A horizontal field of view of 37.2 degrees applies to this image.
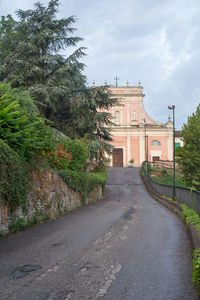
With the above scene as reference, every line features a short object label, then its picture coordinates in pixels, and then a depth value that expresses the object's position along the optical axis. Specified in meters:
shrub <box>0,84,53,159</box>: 8.95
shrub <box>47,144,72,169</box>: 15.17
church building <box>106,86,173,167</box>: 55.59
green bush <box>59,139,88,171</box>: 18.45
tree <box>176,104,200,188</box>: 35.66
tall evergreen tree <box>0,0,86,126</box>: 19.67
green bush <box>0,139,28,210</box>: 8.39
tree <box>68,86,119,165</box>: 21.72
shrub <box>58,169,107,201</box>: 15.27
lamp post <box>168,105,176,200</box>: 20.44
